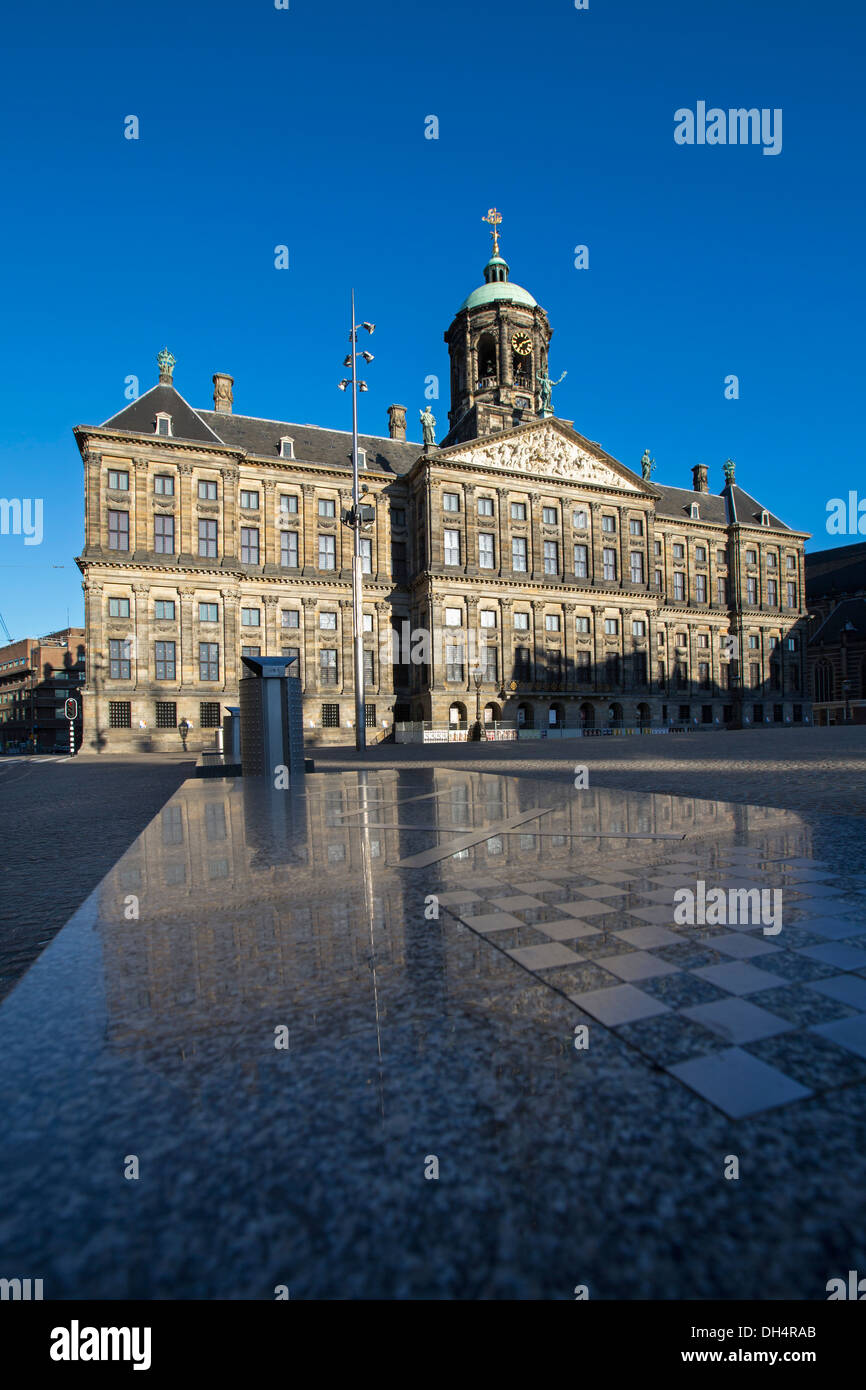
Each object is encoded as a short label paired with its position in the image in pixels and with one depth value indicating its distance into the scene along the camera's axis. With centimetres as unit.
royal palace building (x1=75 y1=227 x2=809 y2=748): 3456
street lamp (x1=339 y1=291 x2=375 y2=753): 1937
